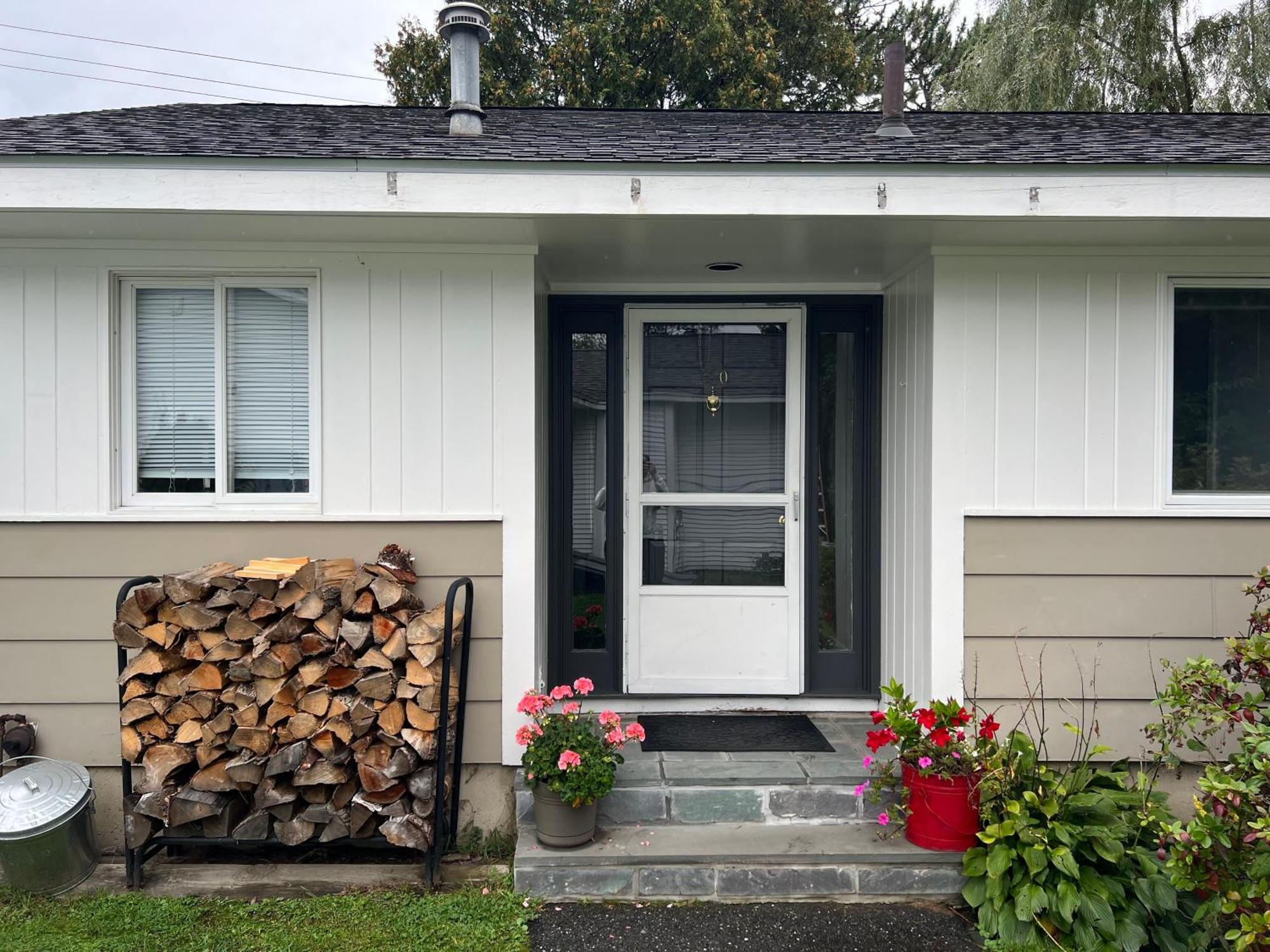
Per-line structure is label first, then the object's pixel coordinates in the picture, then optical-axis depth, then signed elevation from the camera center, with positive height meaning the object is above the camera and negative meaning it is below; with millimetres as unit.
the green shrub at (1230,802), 2379 -947
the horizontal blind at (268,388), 3469 +321
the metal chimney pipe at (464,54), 3801 +1890
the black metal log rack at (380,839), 3021 -1314
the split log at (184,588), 3035 -419
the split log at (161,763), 3041 -1041
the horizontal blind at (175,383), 3469 +340
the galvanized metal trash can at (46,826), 2986 -1246
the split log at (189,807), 3027 -1189
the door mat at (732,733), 3658 -1163
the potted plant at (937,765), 2986 -1026
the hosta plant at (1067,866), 2662 -1272
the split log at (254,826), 3020 -1253
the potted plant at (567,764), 2984 -1026
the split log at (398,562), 3268 -358
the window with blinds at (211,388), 3467 +323
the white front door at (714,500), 4160 -151
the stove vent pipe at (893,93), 3828 +1677
